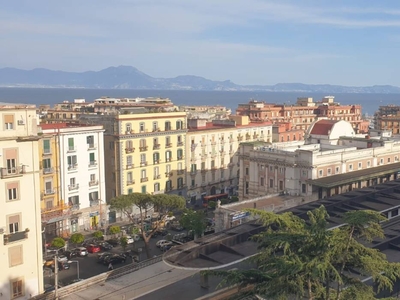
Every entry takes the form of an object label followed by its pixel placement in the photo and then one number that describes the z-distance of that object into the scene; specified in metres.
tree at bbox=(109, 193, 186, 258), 52.25
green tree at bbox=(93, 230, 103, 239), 59.15
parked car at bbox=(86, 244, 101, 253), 57.03
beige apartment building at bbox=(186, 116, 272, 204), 81.12
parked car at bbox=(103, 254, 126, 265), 52.50
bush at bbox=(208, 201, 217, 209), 74.82
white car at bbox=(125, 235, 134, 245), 59.39
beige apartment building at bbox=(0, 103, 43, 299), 33.81
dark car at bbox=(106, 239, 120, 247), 59.78
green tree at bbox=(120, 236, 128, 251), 53.84
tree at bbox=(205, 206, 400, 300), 21.47
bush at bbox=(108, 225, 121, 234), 60.39
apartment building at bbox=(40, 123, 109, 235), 59.81
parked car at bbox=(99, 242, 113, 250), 58.12
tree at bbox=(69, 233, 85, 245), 55.66
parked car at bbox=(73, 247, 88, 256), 55.62
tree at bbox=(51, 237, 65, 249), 53.79
